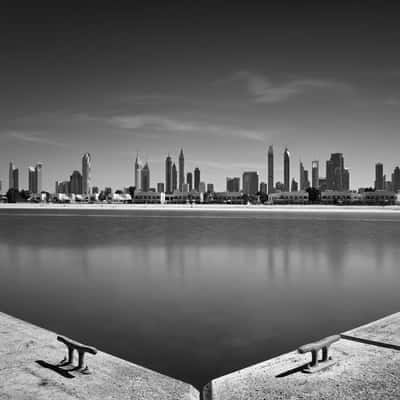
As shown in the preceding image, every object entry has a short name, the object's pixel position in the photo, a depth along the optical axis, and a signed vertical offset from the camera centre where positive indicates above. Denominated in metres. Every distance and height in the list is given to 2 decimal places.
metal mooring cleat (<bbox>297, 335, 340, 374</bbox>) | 6.69 -2.70
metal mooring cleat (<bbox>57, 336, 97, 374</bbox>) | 6.66 -2.56
